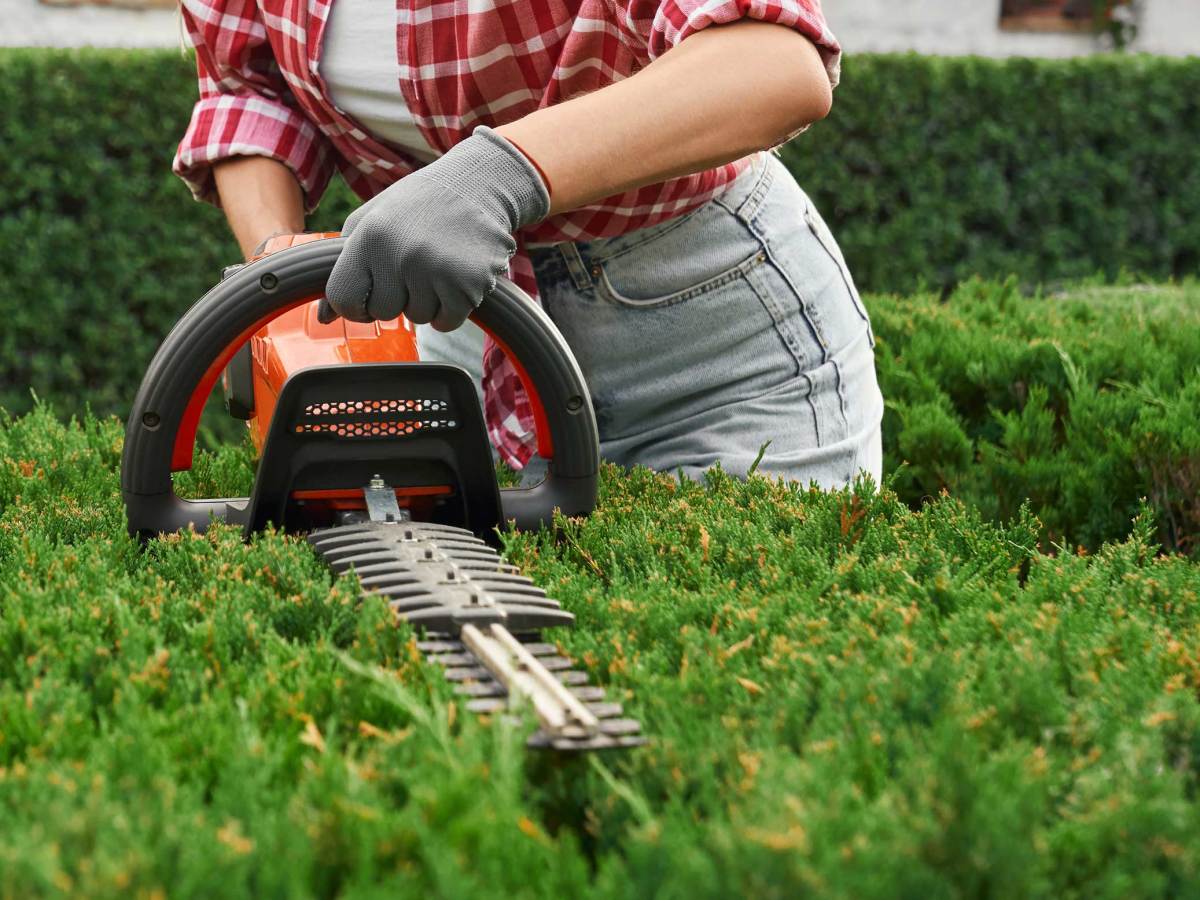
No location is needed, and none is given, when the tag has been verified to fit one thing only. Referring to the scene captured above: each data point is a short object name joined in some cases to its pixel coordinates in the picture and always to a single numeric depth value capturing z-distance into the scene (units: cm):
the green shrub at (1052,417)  282
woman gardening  171
